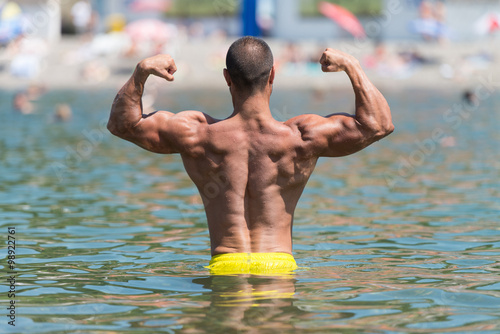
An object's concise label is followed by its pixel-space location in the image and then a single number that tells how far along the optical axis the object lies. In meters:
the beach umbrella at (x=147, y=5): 47.33
